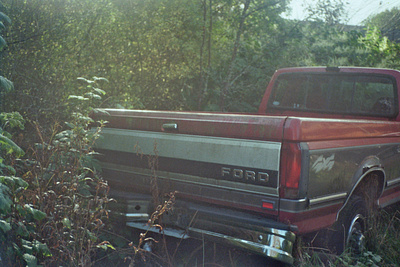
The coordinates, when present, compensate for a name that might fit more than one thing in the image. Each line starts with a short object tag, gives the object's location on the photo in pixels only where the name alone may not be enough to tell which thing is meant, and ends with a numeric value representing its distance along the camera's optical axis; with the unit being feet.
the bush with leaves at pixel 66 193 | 11.62
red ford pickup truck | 11.16
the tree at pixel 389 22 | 66.34
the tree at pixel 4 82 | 9.85
